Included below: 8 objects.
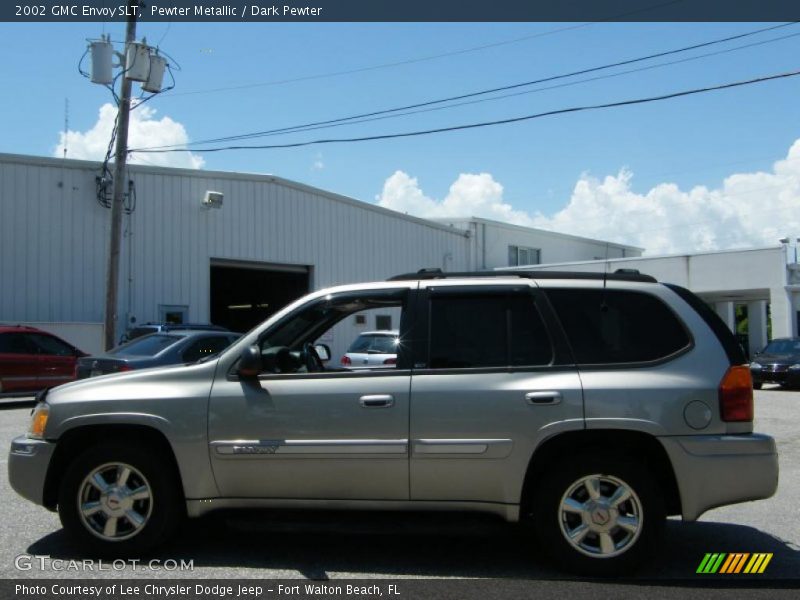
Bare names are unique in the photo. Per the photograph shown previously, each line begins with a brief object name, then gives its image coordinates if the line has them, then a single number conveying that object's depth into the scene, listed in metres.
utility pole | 18.66
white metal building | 21.53
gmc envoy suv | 4.95
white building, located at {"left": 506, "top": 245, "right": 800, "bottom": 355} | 27.11
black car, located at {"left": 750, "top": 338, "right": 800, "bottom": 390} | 20.45
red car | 16.33
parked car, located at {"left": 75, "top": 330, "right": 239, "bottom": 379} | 12.10
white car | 10.61
